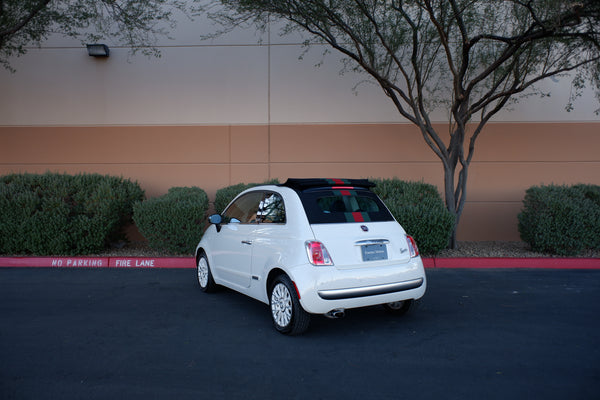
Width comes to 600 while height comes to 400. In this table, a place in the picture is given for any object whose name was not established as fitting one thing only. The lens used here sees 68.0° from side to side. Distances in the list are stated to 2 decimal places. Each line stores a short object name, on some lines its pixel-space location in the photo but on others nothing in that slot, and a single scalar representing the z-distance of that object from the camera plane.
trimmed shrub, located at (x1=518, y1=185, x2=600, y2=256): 8.59
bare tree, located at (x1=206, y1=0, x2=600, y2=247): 8.12
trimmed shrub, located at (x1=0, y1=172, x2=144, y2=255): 8.73
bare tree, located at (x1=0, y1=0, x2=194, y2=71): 8.73
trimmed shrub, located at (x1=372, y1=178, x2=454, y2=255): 8.45
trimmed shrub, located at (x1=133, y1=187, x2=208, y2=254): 8.66
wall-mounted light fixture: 11.27
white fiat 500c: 4.38
